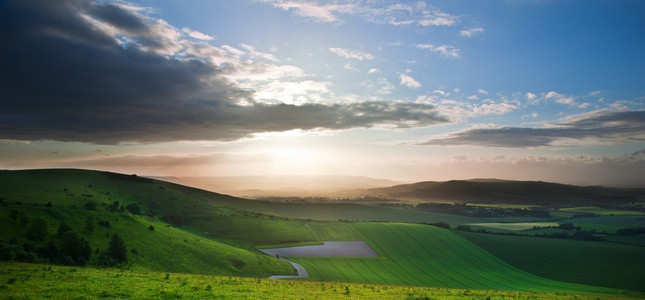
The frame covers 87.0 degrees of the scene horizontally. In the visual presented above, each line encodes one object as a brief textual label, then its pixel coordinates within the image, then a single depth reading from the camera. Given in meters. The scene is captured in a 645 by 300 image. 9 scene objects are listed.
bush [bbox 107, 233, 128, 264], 65.94
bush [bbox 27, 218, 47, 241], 62.03
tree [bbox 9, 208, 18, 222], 65.82
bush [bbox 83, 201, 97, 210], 90.89
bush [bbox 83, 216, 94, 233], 72.88
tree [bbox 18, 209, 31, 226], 64.36
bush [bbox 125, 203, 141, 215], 145.38
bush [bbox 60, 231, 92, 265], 59.38
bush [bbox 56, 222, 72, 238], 65.75
